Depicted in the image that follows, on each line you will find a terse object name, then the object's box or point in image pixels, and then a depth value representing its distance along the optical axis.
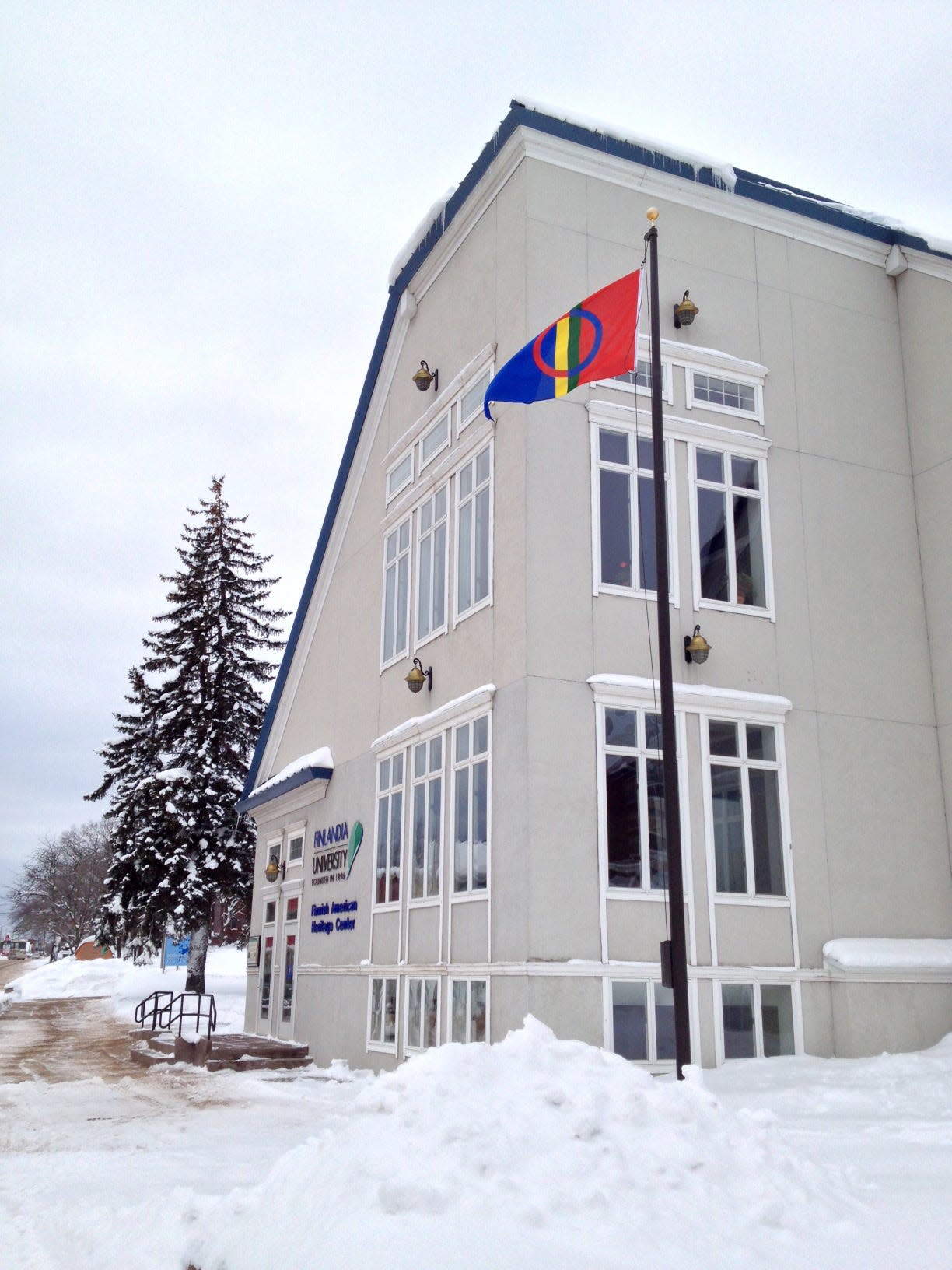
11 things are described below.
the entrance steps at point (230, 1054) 17.98
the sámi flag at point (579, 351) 11.45
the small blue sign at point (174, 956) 59.03
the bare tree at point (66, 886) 87.38
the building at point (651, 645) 13.20
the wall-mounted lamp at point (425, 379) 17.56
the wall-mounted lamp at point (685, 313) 15.30
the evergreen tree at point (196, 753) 33.28
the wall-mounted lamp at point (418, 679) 16.22
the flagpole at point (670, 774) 9.08
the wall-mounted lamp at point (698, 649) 13.81
